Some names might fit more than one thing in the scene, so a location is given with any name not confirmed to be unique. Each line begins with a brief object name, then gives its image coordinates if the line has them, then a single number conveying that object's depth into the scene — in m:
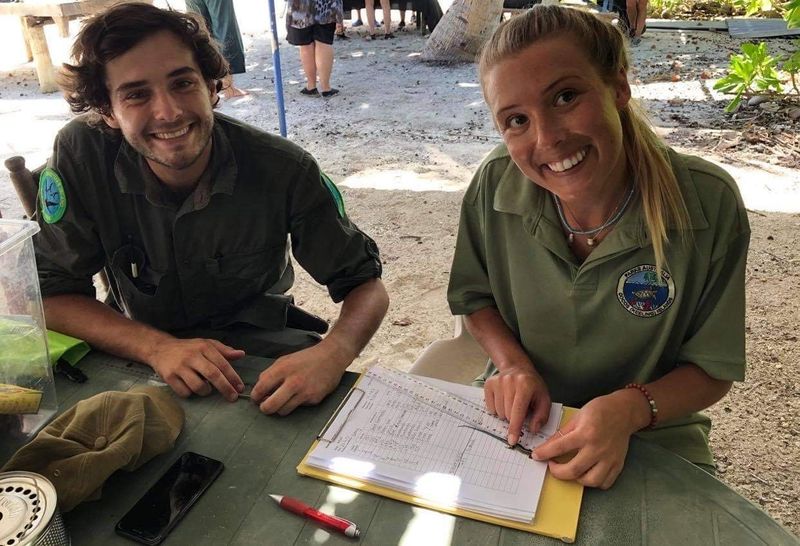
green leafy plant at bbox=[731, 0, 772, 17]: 8.52
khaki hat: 1.07
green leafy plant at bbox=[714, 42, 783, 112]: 5.51
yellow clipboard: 1.03
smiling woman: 1.33
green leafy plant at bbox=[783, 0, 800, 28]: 4.07
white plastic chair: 1.89
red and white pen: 1.03
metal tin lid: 0.88
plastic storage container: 1.19
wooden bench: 6.81
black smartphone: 1.06
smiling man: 1.68
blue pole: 4.80
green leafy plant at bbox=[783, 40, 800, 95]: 5.30
